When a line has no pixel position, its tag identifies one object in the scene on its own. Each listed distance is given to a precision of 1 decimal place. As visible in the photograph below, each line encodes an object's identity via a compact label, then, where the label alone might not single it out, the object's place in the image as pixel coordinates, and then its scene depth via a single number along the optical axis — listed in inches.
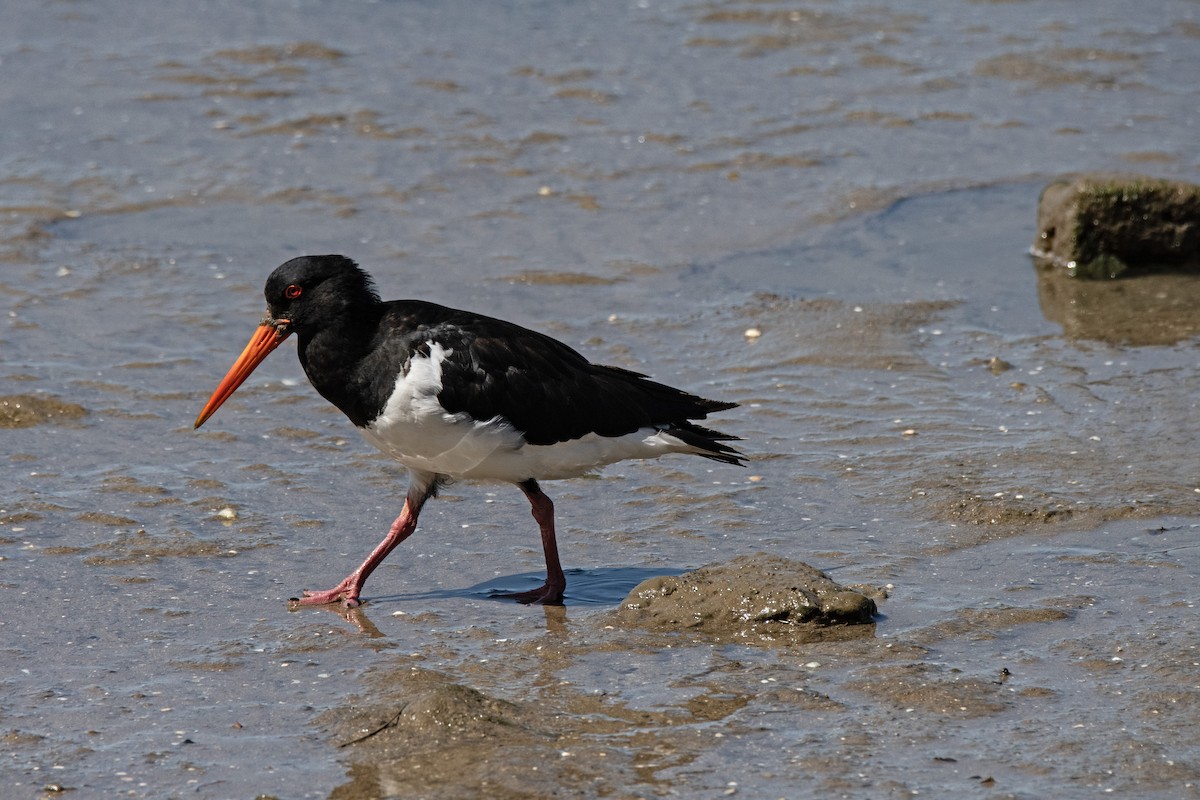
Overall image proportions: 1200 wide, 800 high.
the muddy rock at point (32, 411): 685.9
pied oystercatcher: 521.0
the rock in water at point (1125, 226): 852.0
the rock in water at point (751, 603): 494.6
